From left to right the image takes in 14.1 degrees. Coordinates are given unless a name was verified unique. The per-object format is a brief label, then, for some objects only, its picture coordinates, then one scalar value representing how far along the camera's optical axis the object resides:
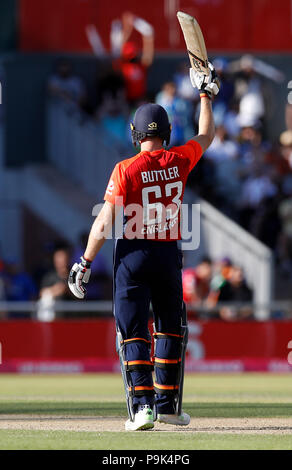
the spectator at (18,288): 19.67
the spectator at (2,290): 18.98
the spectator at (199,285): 18.97
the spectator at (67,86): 23.80
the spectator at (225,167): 22.25
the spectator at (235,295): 18.97
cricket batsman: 8.58
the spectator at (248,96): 22.98
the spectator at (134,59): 23.72
